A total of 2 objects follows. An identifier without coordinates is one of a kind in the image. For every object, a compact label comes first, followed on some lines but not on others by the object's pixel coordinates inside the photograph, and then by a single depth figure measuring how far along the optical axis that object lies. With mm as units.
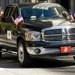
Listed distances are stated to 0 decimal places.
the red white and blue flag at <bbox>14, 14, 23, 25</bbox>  12002
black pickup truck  11125
